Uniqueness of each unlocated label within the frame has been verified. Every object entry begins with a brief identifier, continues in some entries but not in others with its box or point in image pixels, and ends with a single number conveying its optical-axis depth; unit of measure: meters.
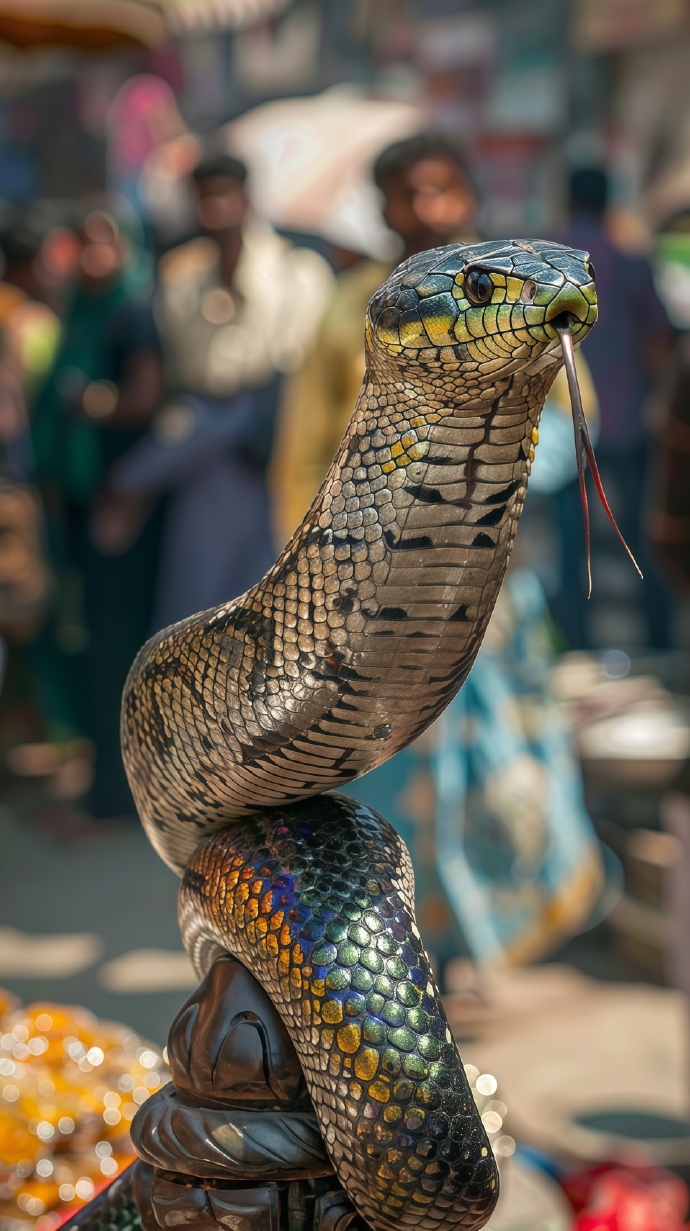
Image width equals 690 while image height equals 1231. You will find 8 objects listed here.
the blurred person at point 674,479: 2.29
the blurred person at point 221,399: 3.97
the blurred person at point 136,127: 8.16
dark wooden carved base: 0.81
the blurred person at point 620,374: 4.66
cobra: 0.67
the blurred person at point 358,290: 2.65
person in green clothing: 4.13
